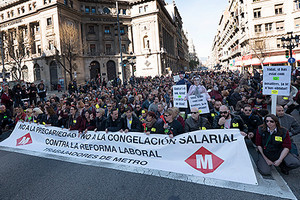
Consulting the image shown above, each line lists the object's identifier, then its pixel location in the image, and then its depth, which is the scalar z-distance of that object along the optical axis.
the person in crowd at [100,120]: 6.86
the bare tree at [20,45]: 31.36
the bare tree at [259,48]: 39.37
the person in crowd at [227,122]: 5.50
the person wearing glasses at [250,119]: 6.01
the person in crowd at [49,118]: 8.42
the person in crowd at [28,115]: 9.17
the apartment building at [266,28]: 37.59
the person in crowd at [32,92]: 15.39
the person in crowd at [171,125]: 5.54
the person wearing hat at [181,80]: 8.76
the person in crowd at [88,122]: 7.18
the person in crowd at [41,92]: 16.00
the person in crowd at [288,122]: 5.03
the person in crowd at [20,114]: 9.60
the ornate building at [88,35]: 36.94
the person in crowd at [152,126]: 5.85
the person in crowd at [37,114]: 9.05
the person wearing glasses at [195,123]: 5.82
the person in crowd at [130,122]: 6.63
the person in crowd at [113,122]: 6.58
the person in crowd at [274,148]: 4.26
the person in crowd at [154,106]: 8.85
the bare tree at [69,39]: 29.63
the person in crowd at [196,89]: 7.99
